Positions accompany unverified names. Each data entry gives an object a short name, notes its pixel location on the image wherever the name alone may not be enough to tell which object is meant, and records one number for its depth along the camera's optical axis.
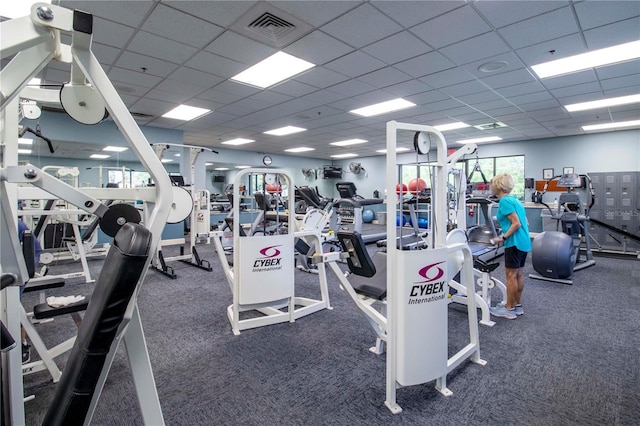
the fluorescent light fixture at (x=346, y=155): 12.80
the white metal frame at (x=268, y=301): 2.99
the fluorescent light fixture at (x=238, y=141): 9.38
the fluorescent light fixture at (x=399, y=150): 10.73
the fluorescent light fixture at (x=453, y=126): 7.36
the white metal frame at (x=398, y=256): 1.81
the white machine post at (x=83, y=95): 0.95
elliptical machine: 4.45
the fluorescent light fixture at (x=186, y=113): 6.06
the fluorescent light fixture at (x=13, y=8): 2.80
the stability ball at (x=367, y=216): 12.07
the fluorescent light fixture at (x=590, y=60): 3.66
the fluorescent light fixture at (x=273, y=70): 3.95
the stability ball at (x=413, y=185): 5.27
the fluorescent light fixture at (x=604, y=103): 5.39
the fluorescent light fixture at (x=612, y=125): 7.04
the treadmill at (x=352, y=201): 5.11
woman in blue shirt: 3.16
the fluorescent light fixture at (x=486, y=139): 9.05
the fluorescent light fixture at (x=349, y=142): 9.42
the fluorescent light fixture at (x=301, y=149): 10.93
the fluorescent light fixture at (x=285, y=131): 7.80
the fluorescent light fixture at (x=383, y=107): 5.73
